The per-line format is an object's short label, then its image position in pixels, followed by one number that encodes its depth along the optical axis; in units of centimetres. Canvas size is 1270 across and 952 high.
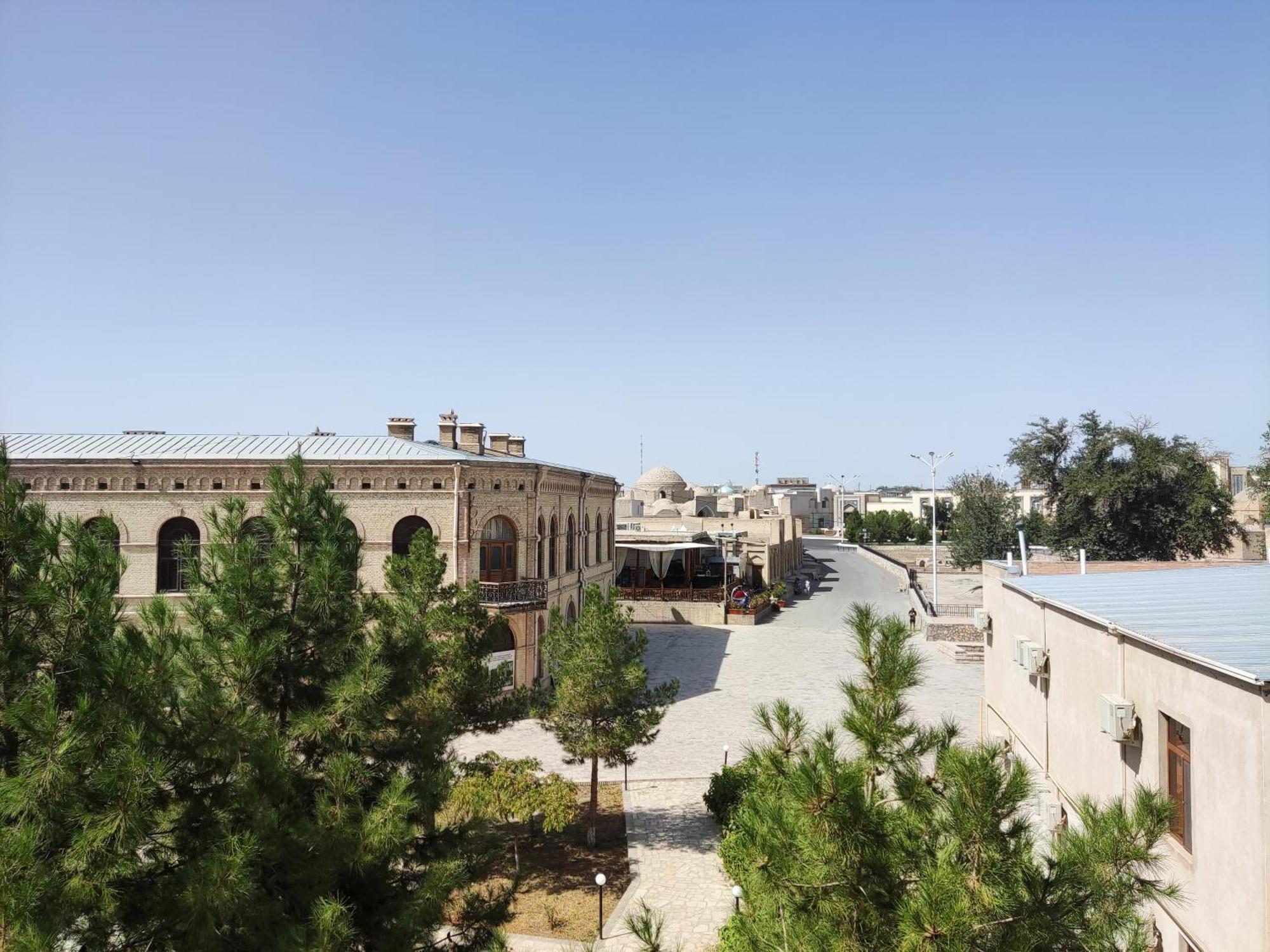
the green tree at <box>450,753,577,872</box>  1230
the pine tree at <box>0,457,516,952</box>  486
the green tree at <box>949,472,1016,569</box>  4975
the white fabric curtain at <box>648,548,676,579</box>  4050
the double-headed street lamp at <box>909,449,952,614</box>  3997
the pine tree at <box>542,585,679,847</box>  1369
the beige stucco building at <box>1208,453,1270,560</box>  4603
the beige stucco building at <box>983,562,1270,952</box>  611
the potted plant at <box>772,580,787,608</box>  4225
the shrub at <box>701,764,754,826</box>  1445
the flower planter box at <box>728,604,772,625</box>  3794
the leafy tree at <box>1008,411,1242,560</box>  3953
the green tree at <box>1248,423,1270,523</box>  3677
